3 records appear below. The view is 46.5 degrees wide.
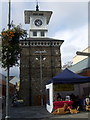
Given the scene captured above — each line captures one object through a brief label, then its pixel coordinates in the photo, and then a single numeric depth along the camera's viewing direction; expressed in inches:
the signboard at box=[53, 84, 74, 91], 404.0
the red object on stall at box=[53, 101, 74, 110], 324.5
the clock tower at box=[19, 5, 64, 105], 626.0
